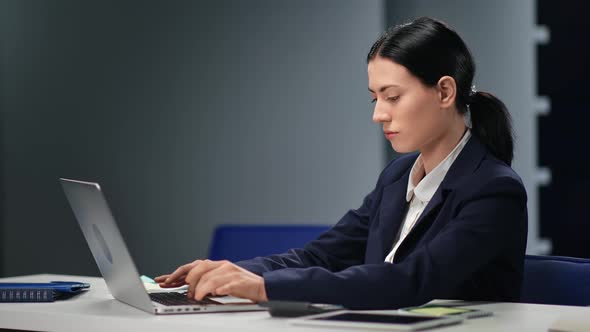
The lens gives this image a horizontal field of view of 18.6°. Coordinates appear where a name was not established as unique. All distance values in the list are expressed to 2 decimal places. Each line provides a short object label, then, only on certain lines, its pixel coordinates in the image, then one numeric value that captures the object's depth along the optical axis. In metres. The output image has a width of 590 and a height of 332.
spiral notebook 3.20
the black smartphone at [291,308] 2.88
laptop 2.94
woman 3.02
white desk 2.83
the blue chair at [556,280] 3.28
